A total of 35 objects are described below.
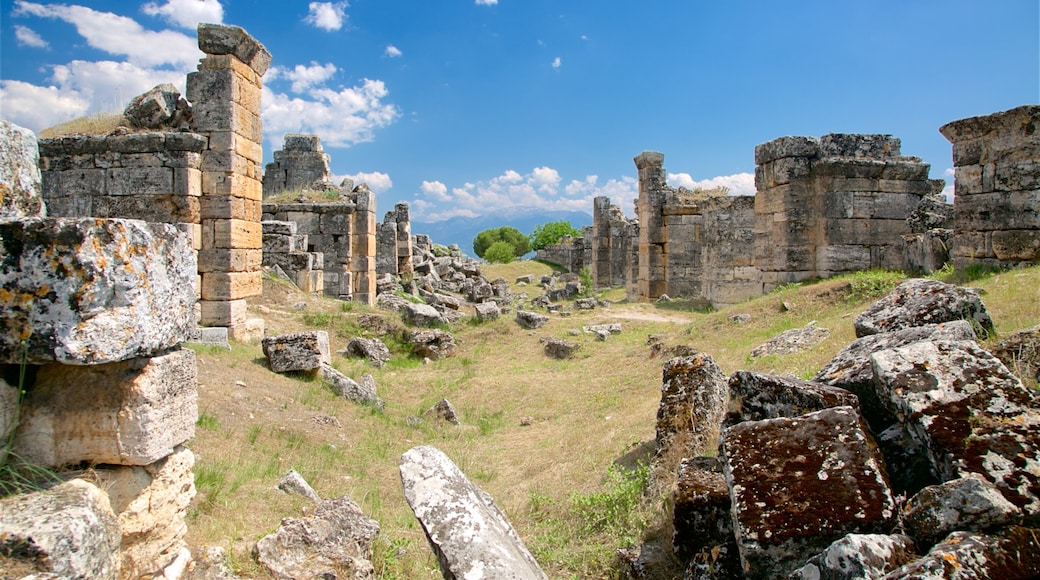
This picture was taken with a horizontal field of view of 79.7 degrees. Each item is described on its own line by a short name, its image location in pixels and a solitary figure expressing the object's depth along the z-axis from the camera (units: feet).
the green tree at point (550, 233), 205.19
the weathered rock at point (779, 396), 11.55
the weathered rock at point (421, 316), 45.52
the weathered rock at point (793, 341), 23.70
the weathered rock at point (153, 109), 32.53
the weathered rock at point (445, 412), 27.73
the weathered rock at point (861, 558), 7.89
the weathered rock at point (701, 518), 11.20
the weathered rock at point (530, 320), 49.14
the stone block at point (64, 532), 6.98
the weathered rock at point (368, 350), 37.51
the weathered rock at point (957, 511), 8.27
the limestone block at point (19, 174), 9.73
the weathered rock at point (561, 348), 40.29
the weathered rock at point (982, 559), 7.45
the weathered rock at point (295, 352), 28.27
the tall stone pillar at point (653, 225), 62.85
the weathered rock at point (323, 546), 11.55
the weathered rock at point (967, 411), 9.00
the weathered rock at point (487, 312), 49.14
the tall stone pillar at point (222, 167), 32.07
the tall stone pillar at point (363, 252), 58.23
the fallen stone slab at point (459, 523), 9.05
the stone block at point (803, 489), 9.21
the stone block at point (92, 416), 9.17
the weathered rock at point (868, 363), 11.77
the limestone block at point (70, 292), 8.38
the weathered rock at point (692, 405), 16.20
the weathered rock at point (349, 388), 27.71
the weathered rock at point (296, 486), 15.78
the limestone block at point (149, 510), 9.34
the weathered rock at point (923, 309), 15.43
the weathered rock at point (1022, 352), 12.55
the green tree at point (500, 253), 179.94
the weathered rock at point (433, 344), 40.55
